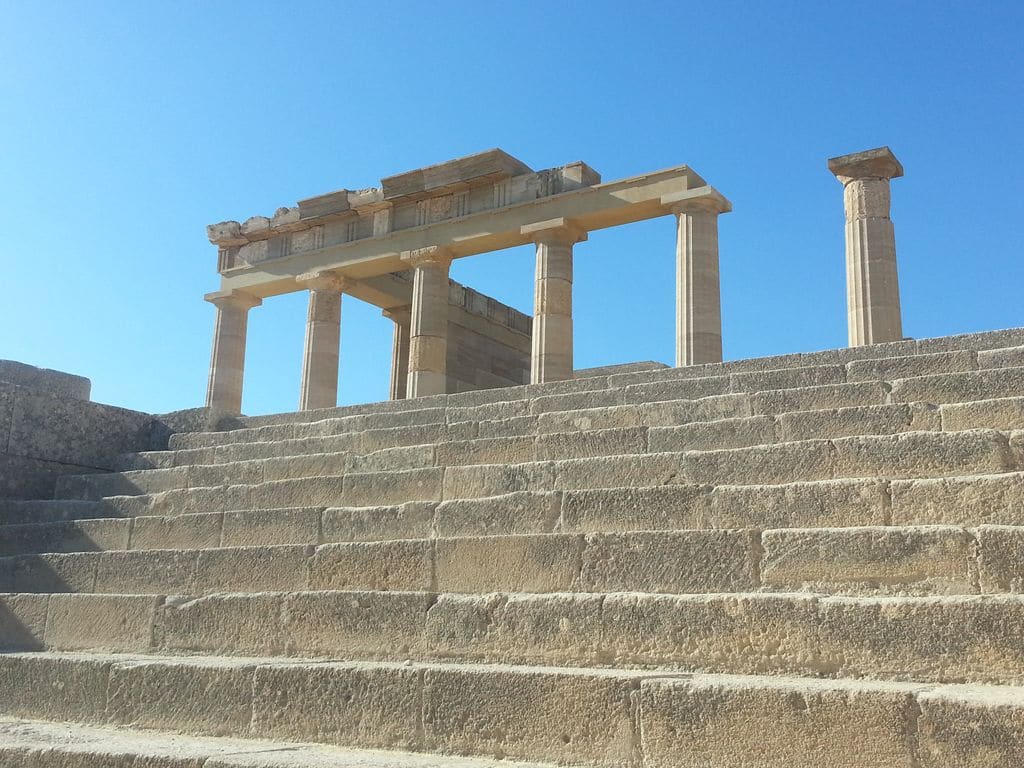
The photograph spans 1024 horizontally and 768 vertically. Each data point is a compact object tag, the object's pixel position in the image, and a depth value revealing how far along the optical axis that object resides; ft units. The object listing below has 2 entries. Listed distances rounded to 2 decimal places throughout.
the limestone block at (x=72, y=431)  34.65
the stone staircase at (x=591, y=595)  13.93
